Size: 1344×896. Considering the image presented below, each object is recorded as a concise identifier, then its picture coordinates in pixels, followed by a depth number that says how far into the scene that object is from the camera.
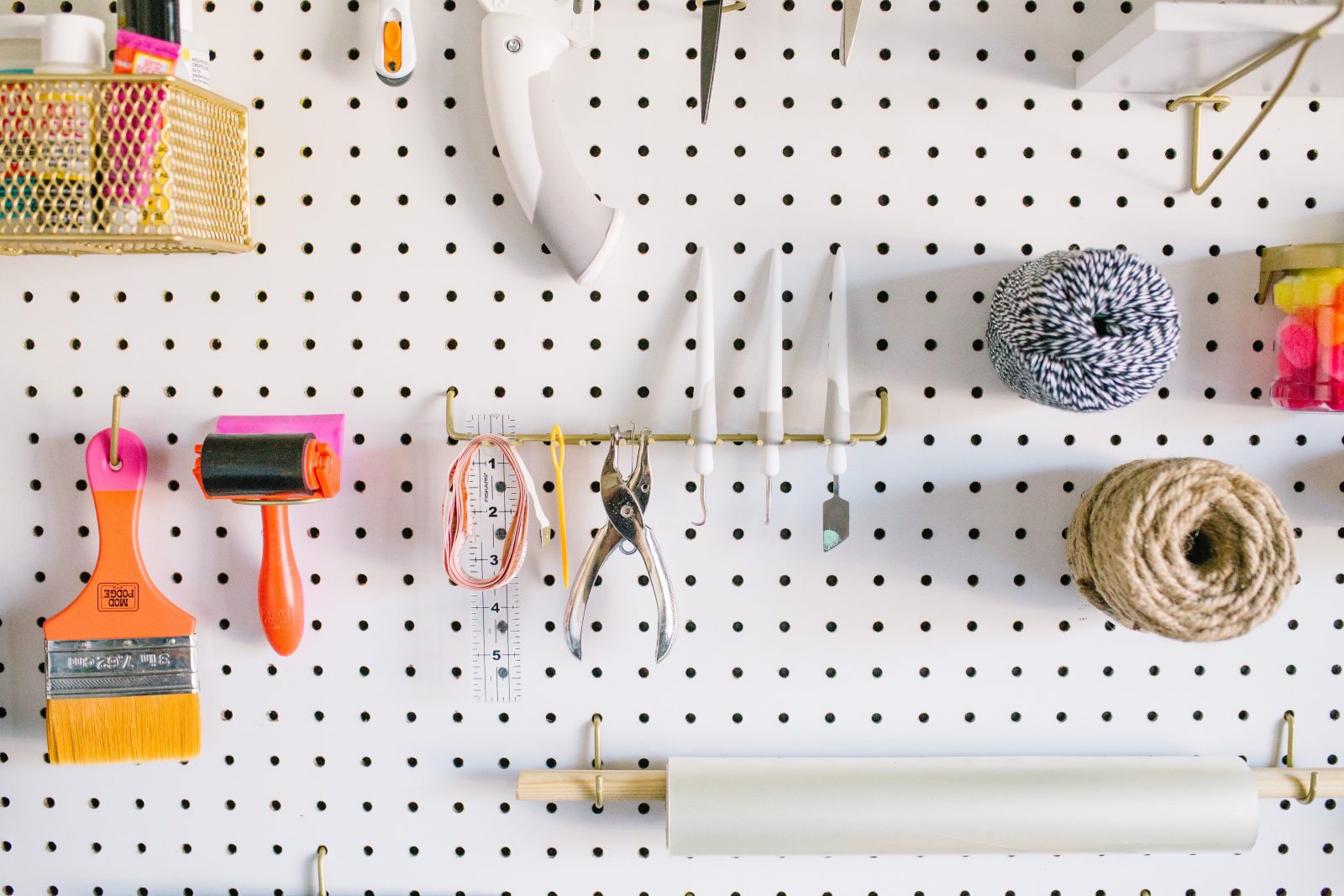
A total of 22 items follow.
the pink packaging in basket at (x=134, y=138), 0.68
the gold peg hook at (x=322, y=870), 0.87
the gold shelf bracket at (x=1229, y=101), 0.66
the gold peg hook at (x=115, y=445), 0.81
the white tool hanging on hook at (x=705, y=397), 0.78
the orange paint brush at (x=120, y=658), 0.81
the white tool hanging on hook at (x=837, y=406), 0.78
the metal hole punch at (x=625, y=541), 0.78
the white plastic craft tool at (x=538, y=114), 0.77
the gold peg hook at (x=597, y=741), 0.85
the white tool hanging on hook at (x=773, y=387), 0.77
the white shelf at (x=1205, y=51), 0.65
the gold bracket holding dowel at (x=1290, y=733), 0.84
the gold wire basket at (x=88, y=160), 0.68
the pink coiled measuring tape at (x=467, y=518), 0.79
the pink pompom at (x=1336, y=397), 0.73
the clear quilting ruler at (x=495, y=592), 0.84
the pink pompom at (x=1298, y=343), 0.75
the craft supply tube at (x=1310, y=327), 0.73
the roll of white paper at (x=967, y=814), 0.78
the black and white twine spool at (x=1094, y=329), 0.69
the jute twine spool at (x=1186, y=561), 0.70
